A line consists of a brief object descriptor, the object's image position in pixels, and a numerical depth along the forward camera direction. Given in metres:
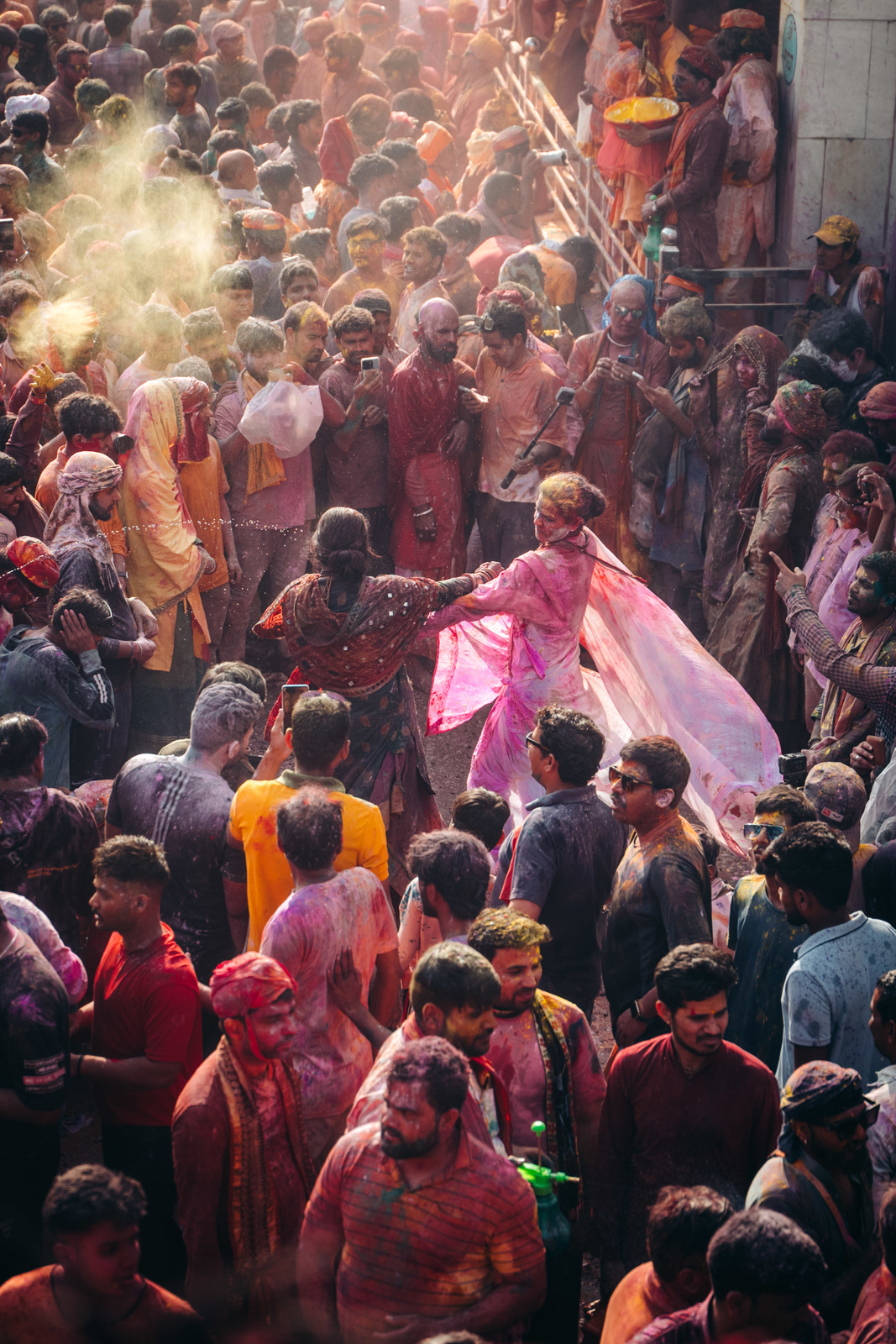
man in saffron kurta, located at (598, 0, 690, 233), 10.68
